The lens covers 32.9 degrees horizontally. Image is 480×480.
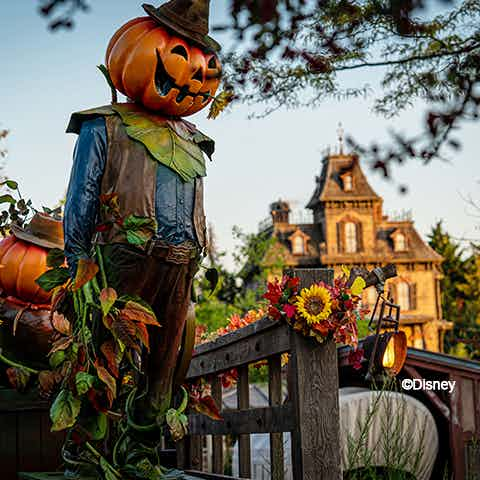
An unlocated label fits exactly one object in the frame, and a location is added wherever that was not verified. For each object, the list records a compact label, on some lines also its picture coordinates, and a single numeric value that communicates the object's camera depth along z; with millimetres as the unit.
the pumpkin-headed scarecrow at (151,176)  2697
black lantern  3961
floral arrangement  2930
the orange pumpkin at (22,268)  3848
